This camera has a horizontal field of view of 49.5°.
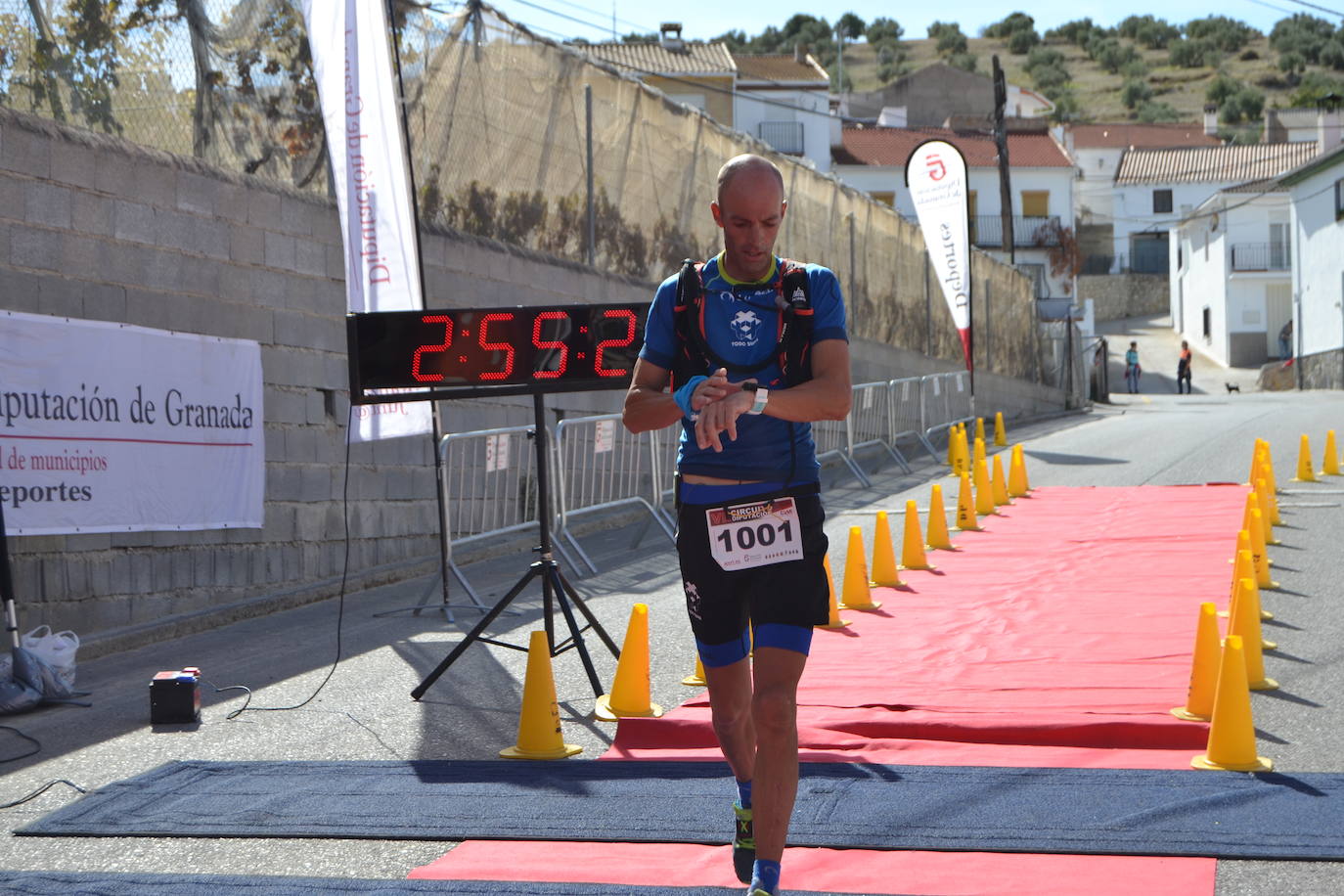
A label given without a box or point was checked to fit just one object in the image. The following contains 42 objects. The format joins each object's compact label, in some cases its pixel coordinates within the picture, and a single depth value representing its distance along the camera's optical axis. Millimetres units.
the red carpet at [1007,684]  4500
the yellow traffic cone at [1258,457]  13375
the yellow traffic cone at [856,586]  9680
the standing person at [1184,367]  50375
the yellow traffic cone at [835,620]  9000
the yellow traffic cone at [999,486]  15188
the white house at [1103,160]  87062
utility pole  42906
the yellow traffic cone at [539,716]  6109
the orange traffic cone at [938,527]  12430
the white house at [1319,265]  46938
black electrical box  6988
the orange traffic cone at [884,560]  10672
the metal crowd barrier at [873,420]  18922
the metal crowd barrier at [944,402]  21838
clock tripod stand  7086
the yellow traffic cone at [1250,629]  6691
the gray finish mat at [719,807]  4645
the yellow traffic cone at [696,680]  7457
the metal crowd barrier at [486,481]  11312
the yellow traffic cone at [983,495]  14523
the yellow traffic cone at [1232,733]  5367
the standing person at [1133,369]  51531
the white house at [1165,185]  85062
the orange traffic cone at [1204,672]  6066
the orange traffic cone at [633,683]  6734
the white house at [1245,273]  63406
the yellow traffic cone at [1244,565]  7246
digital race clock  6918
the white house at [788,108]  63250
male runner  3912
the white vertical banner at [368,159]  9430
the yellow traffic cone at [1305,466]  16125
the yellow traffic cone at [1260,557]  9383
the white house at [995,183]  69188
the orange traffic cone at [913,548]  11422
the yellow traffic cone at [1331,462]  16688
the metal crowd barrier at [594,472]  12250
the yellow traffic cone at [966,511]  13617
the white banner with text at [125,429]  8188
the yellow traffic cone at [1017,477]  15914
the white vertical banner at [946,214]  21312
